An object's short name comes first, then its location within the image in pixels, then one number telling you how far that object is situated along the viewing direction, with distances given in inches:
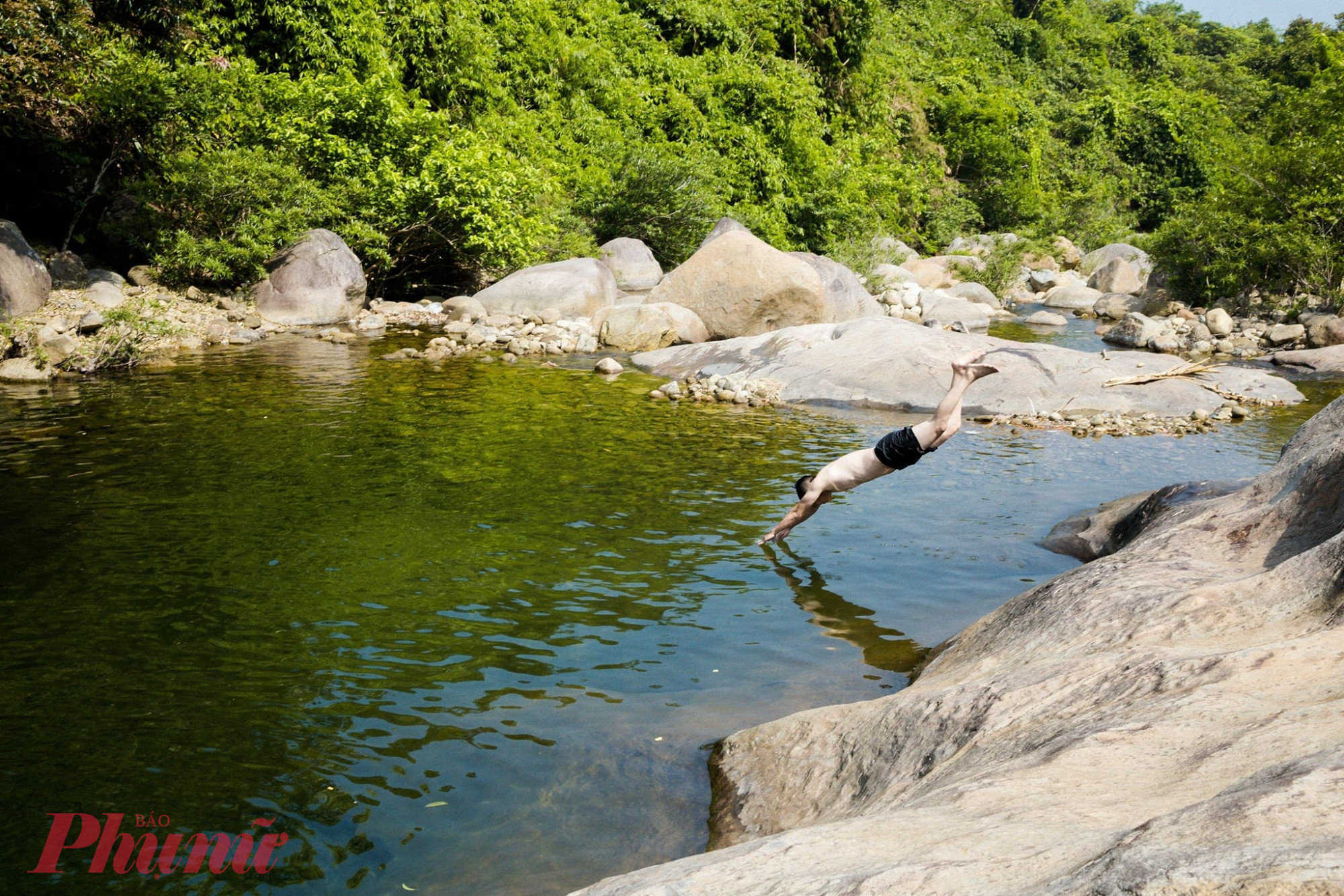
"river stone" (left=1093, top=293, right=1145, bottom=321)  1228.5
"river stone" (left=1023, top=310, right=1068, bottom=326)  1137.4
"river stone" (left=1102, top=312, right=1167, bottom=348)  969.5
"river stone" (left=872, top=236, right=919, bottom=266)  1194.0
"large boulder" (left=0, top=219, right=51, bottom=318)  660.1
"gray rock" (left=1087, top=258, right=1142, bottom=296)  1342.3
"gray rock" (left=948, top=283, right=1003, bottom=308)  1264.8
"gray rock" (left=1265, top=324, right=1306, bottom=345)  932.0
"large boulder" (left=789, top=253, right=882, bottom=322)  881.5
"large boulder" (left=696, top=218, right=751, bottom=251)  1095.0
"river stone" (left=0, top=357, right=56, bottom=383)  589.6
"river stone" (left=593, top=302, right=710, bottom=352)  808.3
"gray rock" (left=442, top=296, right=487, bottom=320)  882.8
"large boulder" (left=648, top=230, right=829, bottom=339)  823.1
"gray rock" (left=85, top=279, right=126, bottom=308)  733.3
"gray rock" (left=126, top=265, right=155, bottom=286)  804.0
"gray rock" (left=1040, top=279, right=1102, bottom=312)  1331.2
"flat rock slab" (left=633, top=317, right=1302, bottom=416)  626.2
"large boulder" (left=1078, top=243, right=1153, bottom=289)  1514.5
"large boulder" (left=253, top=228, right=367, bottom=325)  850.1
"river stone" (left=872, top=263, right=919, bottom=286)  1147.9
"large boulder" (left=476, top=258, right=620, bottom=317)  887.1
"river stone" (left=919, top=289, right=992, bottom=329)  1073.1
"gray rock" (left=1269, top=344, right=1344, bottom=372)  824.9
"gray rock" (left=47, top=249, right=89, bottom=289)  745.0
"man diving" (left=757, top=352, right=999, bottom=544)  328.5
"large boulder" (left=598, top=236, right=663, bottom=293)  1031.6
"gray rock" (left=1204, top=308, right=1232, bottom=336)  1001.5
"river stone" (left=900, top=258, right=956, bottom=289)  1328.7
